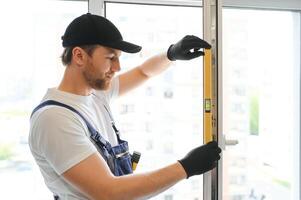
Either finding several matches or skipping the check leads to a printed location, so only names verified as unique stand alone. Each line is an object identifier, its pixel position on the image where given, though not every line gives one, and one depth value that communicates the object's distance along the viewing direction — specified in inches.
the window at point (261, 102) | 70.3
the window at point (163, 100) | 66.1
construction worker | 38.4
